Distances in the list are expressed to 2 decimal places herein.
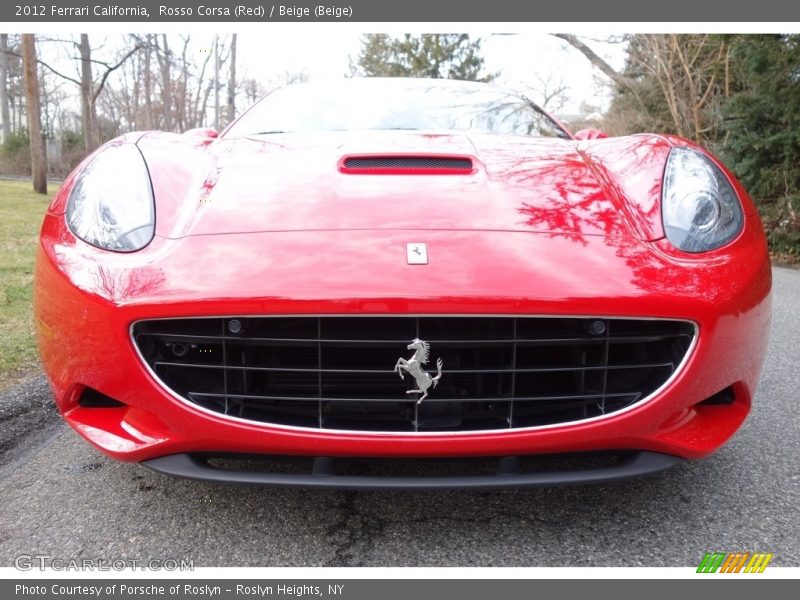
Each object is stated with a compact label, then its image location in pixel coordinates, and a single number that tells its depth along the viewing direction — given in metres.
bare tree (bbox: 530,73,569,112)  26.28
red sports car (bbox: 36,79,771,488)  1.36
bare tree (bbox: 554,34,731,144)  10.37
